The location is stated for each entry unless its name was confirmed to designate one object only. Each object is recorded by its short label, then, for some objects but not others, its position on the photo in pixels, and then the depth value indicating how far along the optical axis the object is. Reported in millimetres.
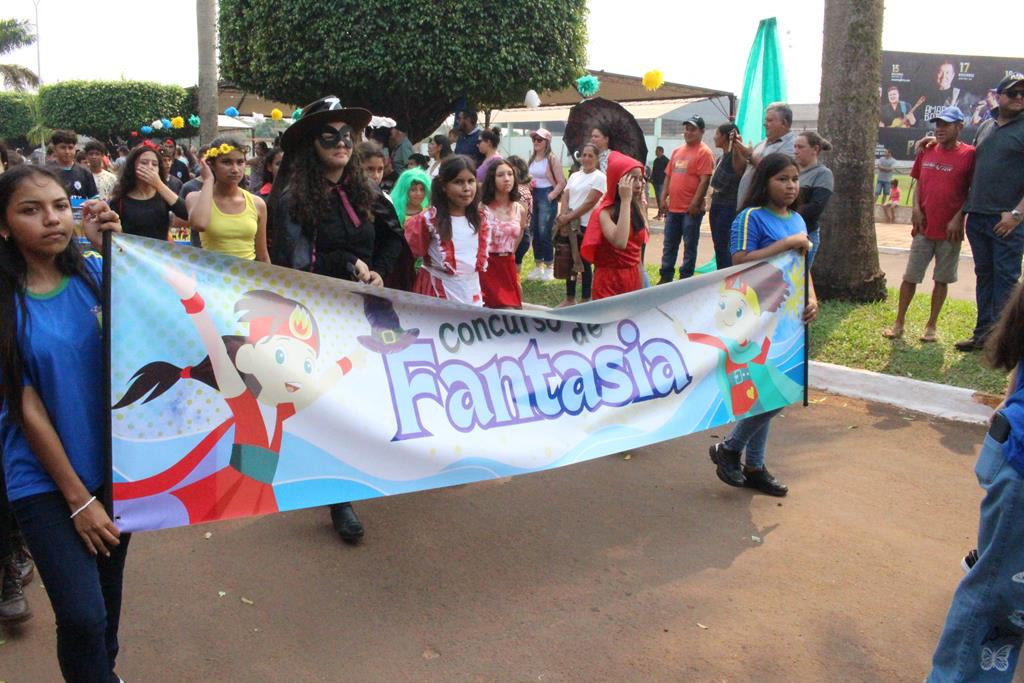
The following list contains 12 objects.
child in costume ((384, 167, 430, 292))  7699
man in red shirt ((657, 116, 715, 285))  9555
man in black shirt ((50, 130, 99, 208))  9430
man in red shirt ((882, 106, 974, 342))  7371
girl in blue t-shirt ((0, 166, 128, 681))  2344
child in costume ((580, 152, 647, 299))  5516
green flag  11164
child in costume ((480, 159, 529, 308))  5605
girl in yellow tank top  5105
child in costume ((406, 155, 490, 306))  5125
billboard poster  37531
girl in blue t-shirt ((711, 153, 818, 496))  4645
